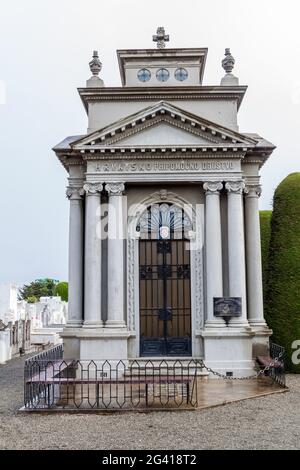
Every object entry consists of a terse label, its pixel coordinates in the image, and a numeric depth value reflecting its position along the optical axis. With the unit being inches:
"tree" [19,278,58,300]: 3555.6
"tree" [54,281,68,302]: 2413.1
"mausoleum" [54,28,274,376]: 615.5
